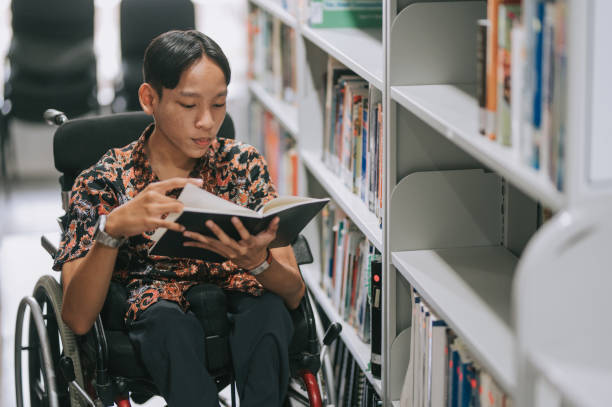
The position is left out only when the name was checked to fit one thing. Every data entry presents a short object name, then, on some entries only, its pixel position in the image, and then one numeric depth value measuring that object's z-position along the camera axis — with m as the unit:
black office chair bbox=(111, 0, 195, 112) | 4.84
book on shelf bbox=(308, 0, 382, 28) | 3.43
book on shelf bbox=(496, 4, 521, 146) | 2.23
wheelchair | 2.70
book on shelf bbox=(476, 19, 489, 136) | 2.32
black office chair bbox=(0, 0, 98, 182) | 5.83
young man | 2.62
